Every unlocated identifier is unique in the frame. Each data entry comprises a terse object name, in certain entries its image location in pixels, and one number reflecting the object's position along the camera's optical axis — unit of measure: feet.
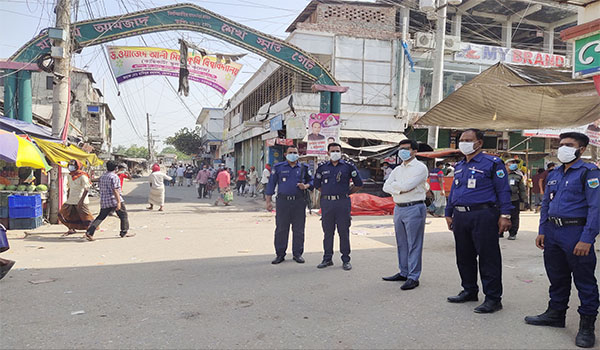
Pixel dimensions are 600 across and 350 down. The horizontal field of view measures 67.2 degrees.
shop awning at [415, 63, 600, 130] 23.88
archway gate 38.22
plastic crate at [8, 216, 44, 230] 33.35
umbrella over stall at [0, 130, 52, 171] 26.81
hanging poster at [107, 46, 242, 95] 47.42
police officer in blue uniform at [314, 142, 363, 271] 21.40
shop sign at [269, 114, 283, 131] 72.90
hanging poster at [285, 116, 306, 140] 62.96
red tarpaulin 48.67
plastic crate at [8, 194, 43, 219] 33.32
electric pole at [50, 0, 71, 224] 35.91
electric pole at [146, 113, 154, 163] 217.77
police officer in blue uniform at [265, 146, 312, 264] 22.77
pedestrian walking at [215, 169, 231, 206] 57.67
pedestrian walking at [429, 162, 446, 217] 48.91
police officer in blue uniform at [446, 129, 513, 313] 14.70
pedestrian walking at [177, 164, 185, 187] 104.68
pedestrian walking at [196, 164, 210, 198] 68.69
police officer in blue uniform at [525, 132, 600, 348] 12.14
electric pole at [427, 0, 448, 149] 55.01
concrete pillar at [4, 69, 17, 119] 37.42
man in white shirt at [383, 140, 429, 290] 17.93
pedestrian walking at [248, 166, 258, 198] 73.82
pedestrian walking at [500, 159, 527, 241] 33.04
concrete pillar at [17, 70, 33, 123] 37.78
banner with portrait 47.75
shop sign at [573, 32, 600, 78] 15.92
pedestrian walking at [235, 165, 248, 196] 76.28
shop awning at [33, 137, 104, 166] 33.68
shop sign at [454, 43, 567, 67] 73.41
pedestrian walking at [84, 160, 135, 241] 30.07
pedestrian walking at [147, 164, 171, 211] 50.24
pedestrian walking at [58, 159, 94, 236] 30.94
